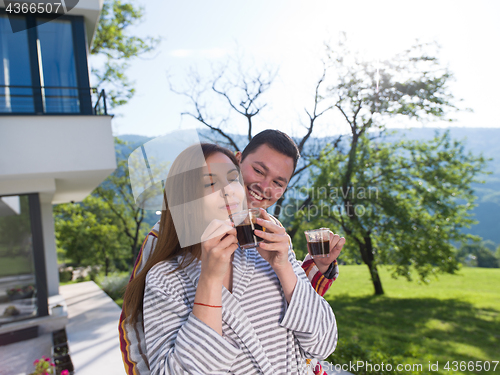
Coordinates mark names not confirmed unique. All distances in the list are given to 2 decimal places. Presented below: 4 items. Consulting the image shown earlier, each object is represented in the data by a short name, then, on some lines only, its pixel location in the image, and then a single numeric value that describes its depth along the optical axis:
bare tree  9.41
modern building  5.93
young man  1.73
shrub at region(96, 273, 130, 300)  12.88
